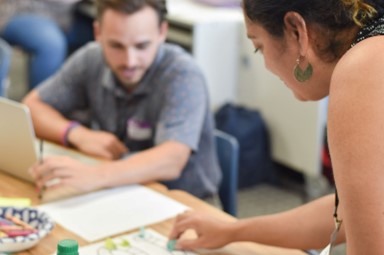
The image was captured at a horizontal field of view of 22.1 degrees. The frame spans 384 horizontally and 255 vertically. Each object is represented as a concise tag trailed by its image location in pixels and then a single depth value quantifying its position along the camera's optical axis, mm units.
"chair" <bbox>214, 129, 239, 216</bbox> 2553
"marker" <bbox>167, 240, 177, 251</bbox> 1981
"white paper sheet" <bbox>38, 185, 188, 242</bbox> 2069
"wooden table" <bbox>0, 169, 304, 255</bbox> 1985
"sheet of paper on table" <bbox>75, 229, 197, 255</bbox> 1954
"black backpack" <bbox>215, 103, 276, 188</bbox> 3892
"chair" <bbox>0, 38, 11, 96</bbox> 3023
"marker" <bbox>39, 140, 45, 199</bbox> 2225
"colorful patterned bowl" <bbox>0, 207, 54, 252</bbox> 1929
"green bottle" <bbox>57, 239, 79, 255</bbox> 1721
